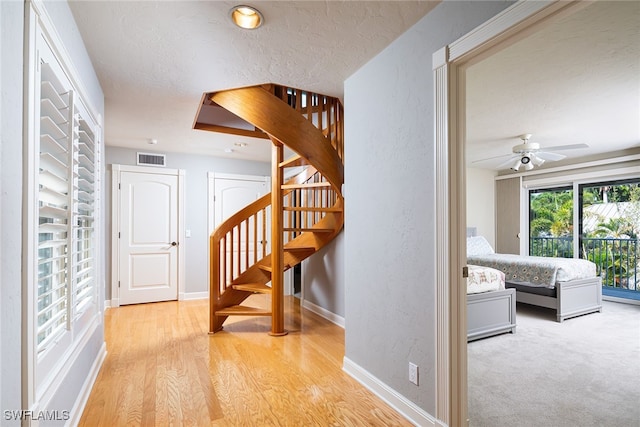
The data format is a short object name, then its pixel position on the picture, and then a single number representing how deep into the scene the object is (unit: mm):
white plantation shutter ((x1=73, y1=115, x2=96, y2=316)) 2027
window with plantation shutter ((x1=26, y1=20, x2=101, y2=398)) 1269
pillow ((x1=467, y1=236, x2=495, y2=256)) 5418
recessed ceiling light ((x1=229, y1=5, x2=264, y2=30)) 1819
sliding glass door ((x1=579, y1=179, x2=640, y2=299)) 5311
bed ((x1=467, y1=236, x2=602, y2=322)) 4152
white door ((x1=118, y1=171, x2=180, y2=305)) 5000
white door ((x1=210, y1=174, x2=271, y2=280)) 5617
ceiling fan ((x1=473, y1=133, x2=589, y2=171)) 4460
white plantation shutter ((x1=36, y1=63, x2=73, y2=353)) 1437
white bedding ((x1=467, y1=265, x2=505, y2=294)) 3479
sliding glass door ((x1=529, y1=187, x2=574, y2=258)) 6090
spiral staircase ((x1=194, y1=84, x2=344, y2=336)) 2994
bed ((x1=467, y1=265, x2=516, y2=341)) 3428
